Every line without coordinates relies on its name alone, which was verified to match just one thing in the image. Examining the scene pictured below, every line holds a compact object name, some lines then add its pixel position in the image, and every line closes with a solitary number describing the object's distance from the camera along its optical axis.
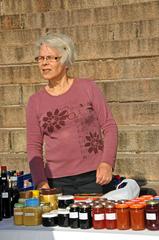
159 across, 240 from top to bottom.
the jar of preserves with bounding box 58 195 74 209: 5.32
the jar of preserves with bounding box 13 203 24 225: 5.13
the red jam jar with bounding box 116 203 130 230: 4.74
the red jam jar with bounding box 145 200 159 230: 4.65
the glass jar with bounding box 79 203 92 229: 4.85
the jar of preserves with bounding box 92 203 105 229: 4.81
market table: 4.59
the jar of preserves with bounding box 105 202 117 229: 4.79
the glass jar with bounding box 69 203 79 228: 4.88
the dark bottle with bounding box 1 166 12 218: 5.54
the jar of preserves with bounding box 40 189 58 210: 5.46
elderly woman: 6.19
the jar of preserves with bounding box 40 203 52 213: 5.24
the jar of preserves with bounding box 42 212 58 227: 4.97
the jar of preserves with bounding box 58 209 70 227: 4.93
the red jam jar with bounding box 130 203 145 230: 4.70
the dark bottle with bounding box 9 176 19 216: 5.78
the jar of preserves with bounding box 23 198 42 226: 5.06
